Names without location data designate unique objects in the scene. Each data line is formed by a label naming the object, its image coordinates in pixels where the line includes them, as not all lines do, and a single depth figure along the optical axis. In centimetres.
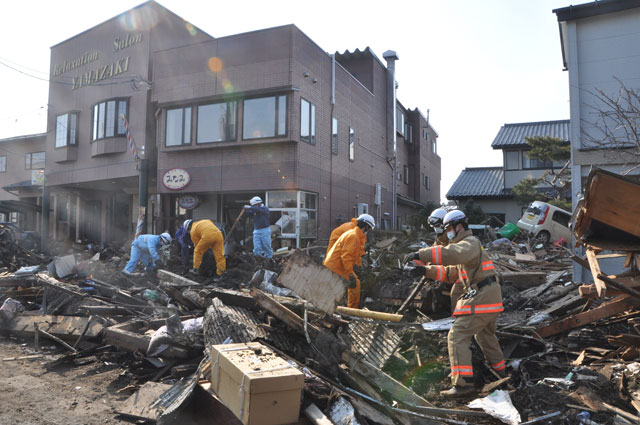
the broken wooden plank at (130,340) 524
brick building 1486
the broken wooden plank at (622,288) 470
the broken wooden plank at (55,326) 631
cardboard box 337
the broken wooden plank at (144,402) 405
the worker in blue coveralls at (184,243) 1132
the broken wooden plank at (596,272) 480
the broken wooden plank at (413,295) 645
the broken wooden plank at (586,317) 511
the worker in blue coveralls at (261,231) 1178
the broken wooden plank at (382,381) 415
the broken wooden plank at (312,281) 510
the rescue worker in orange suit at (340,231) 783
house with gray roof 2530
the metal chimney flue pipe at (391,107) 2320
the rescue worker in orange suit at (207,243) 1039
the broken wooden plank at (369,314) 539
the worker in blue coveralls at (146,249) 1105
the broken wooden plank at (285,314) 516
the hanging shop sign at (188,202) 1650
